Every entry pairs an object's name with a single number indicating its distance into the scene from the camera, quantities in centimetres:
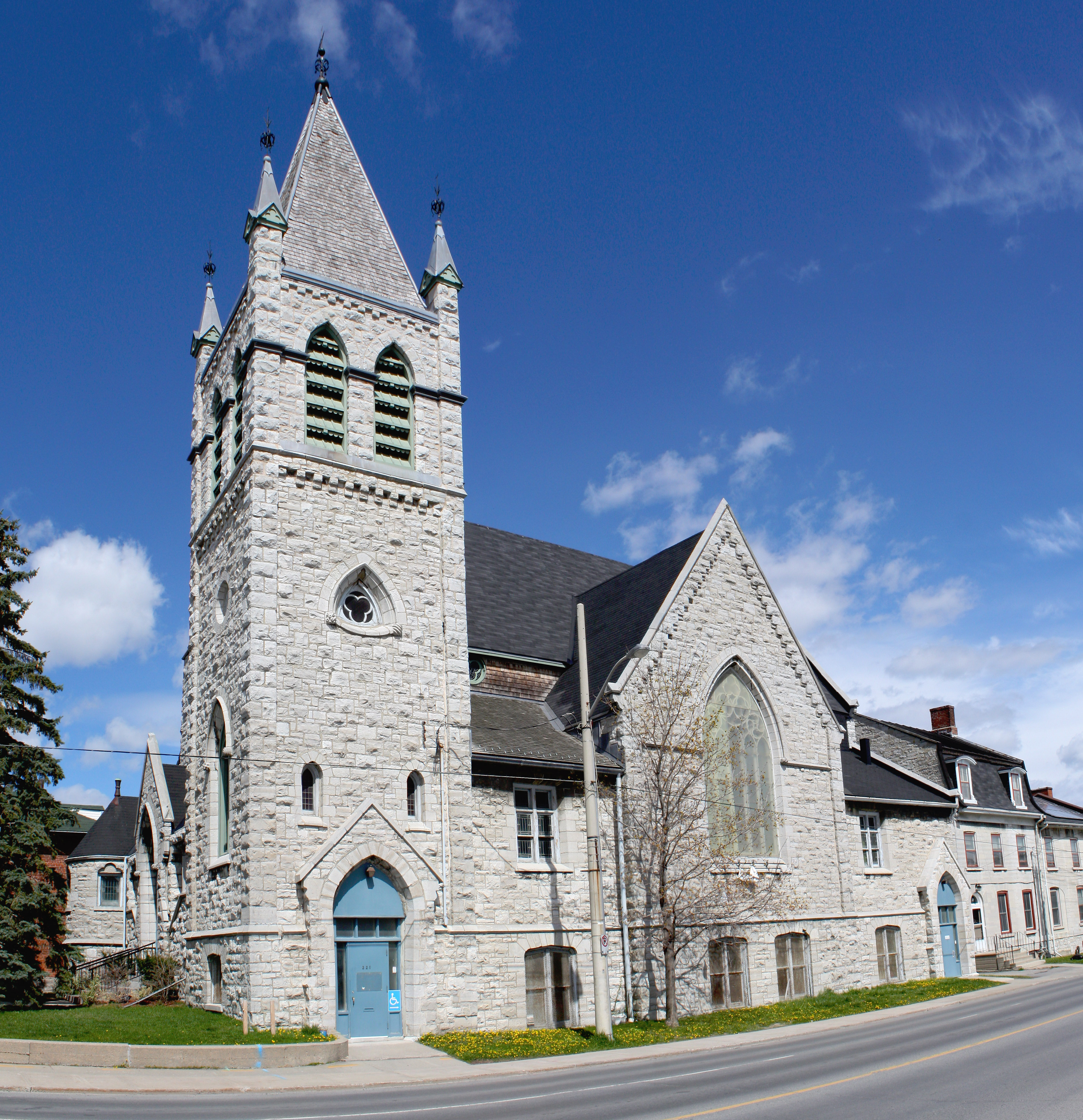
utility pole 1894
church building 1958
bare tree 2302
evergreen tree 2147
